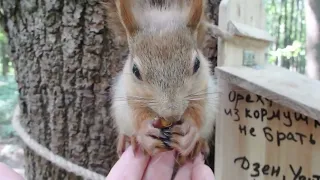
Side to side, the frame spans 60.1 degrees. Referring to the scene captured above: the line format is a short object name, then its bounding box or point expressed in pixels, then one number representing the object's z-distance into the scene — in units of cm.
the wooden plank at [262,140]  16
